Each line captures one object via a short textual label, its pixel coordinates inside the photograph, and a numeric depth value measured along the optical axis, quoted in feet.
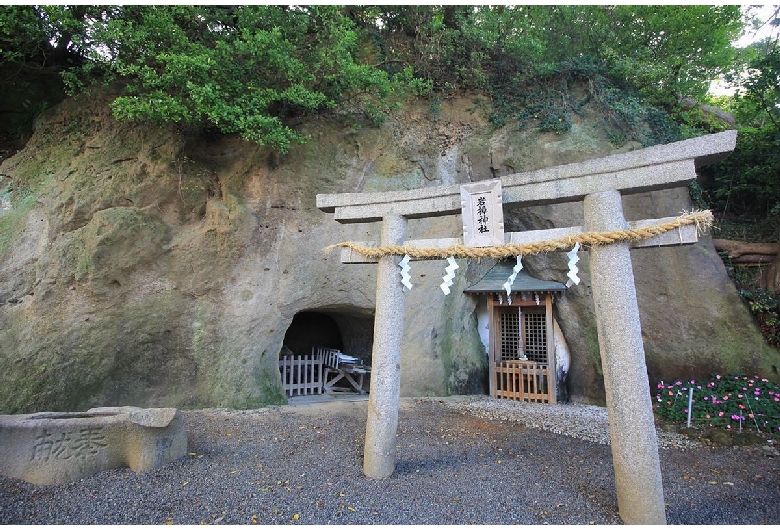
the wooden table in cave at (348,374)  33.30
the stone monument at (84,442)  12.79
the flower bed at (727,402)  21.43
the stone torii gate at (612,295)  11.32
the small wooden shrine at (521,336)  30.83
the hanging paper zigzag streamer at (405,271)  15.51
